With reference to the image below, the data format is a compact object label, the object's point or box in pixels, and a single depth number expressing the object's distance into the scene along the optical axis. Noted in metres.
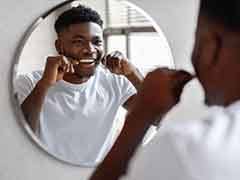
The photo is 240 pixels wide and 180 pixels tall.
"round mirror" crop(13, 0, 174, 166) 1.04
